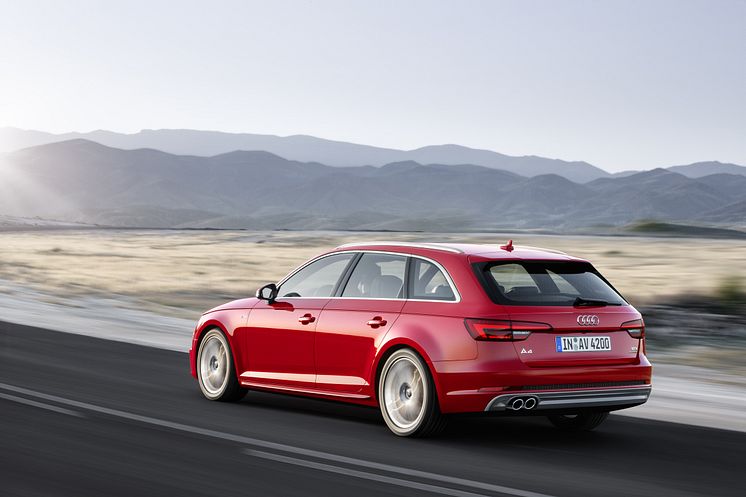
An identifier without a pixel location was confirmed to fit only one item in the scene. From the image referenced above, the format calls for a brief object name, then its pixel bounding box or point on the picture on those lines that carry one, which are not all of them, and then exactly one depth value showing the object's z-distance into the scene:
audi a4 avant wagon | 7.93
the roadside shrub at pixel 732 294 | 20.34
